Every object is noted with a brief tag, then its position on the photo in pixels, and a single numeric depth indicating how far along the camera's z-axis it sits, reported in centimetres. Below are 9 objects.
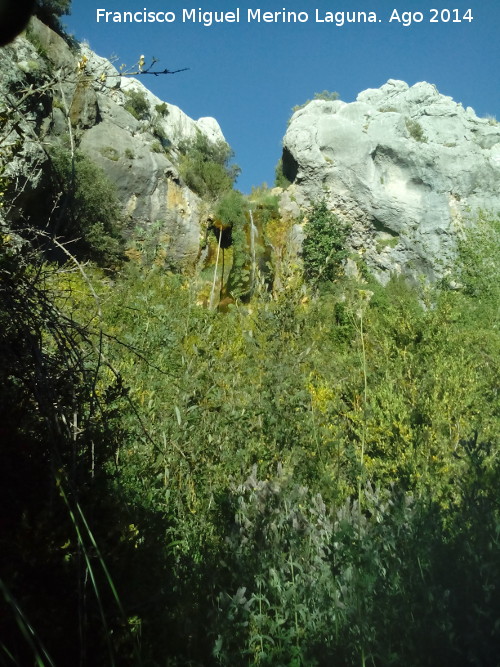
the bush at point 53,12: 2453
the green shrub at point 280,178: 3073
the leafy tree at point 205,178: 2844
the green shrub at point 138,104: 3731
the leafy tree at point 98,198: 1857
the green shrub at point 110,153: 2400
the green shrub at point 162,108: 4278
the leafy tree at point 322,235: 2747
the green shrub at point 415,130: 3086
